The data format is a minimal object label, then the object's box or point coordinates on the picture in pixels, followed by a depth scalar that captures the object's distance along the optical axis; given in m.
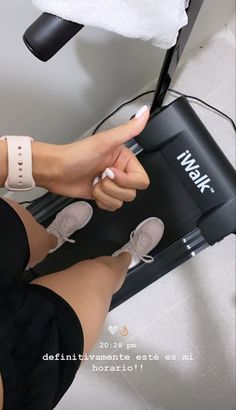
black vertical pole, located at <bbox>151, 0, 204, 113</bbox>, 0.87
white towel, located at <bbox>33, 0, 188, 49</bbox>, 0.66
